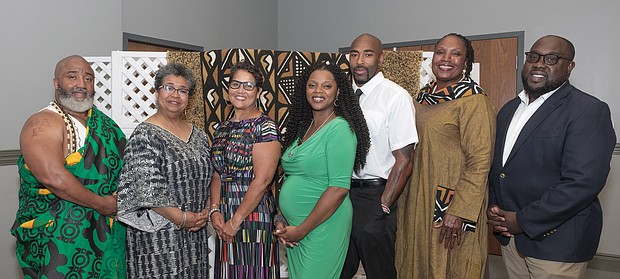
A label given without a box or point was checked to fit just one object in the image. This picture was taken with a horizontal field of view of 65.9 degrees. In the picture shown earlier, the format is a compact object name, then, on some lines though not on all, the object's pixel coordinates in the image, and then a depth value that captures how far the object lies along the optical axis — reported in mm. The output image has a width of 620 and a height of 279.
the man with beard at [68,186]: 2100
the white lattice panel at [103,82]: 3344
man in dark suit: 1992
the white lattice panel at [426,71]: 3344
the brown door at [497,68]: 4492
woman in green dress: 2002
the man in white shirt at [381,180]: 2227
